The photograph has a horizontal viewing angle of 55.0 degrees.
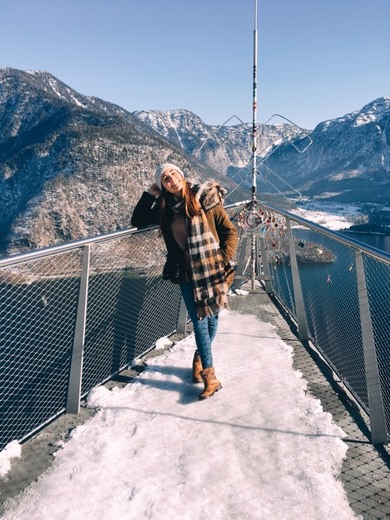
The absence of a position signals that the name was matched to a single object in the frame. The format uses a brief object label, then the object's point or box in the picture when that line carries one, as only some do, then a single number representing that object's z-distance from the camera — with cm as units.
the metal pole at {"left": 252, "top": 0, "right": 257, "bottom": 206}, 634
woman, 272
